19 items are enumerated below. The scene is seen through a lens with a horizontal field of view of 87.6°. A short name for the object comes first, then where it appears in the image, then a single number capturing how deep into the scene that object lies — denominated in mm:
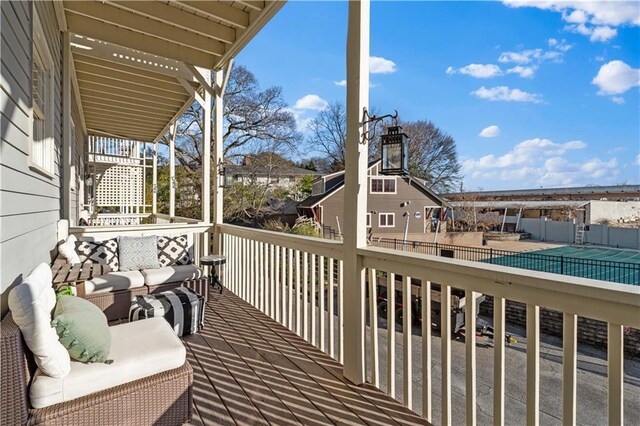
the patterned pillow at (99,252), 3818
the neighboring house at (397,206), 17584
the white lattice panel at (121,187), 12266
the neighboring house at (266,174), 17156
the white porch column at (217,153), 5152
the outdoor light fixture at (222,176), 5148
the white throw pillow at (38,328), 1390
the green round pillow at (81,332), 1618
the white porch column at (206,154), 5668
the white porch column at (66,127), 4012
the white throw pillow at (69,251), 3346
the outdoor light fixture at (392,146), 2264
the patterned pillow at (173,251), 4288
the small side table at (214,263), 4417
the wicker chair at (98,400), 1332
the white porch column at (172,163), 8883
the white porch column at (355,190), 2266
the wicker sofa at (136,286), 3387
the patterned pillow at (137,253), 4012
